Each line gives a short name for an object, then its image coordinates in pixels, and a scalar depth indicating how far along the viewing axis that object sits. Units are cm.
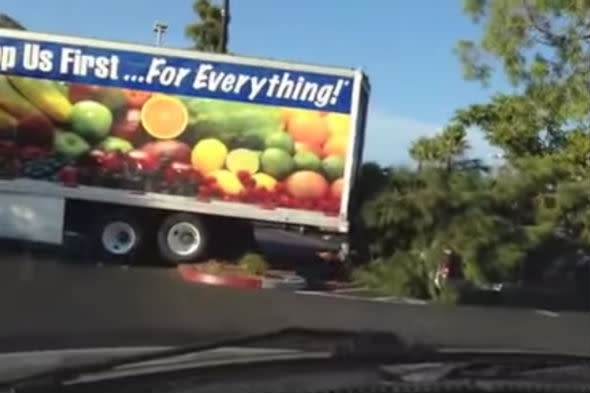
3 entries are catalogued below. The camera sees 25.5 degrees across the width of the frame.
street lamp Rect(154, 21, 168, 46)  2427
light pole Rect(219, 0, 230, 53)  2625
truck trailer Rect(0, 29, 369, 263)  1844
